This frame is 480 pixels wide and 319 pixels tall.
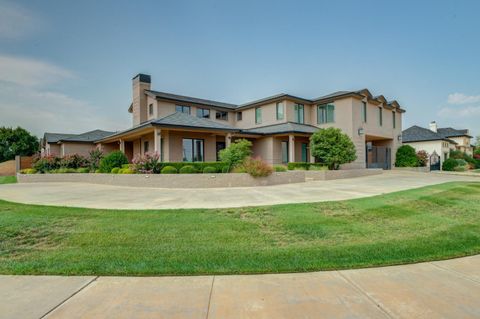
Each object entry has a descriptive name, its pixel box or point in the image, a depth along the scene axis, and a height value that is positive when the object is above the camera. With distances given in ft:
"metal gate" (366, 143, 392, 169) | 88.99 +1.22
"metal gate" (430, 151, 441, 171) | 98.16 -1.37
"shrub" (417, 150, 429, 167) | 90.32 -0.09
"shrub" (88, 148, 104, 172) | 67.26 +1.42
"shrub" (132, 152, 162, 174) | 47.32 -0.11
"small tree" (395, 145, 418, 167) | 87.04 +0.64
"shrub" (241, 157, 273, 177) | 45.30 -1.27
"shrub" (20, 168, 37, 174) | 61.99 -1.71
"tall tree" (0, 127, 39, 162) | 110.11 +9.54
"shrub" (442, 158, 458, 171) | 94.12 -2.14
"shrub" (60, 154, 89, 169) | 64.69 +0.64
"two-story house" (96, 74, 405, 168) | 64.13 +11.10
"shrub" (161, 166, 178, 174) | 46.06 -1.43
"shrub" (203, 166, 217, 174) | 46.91 -1.55
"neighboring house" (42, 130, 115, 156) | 88.22 +7.35
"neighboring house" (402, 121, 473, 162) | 105.81 +8.18
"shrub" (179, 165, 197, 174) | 46.03 -1.48
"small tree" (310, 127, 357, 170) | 59.26 +2.98
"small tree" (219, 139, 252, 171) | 51.44 +1.48
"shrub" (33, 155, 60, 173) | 63.00 -0.03
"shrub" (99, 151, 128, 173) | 54.44 +0.41
